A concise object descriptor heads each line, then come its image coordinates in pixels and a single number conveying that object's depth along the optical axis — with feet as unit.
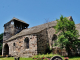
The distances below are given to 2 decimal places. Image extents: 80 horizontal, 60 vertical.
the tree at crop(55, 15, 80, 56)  52.23
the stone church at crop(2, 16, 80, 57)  61.21
